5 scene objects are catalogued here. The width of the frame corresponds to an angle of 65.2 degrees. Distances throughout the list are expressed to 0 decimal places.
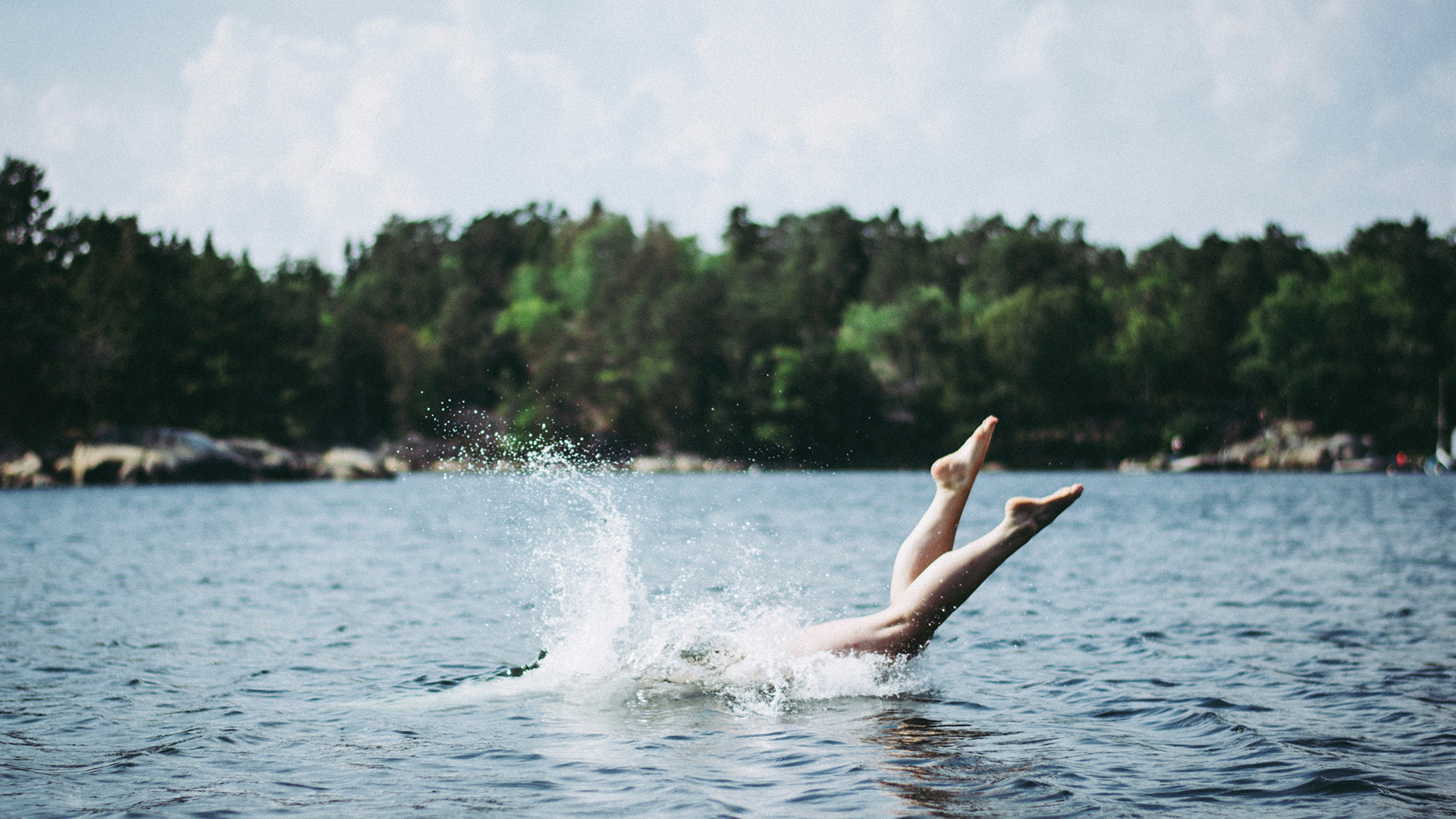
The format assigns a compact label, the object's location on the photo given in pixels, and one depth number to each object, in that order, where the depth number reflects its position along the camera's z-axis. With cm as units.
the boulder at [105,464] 5628
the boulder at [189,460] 5856
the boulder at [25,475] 5550
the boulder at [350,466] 6888
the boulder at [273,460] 6425
